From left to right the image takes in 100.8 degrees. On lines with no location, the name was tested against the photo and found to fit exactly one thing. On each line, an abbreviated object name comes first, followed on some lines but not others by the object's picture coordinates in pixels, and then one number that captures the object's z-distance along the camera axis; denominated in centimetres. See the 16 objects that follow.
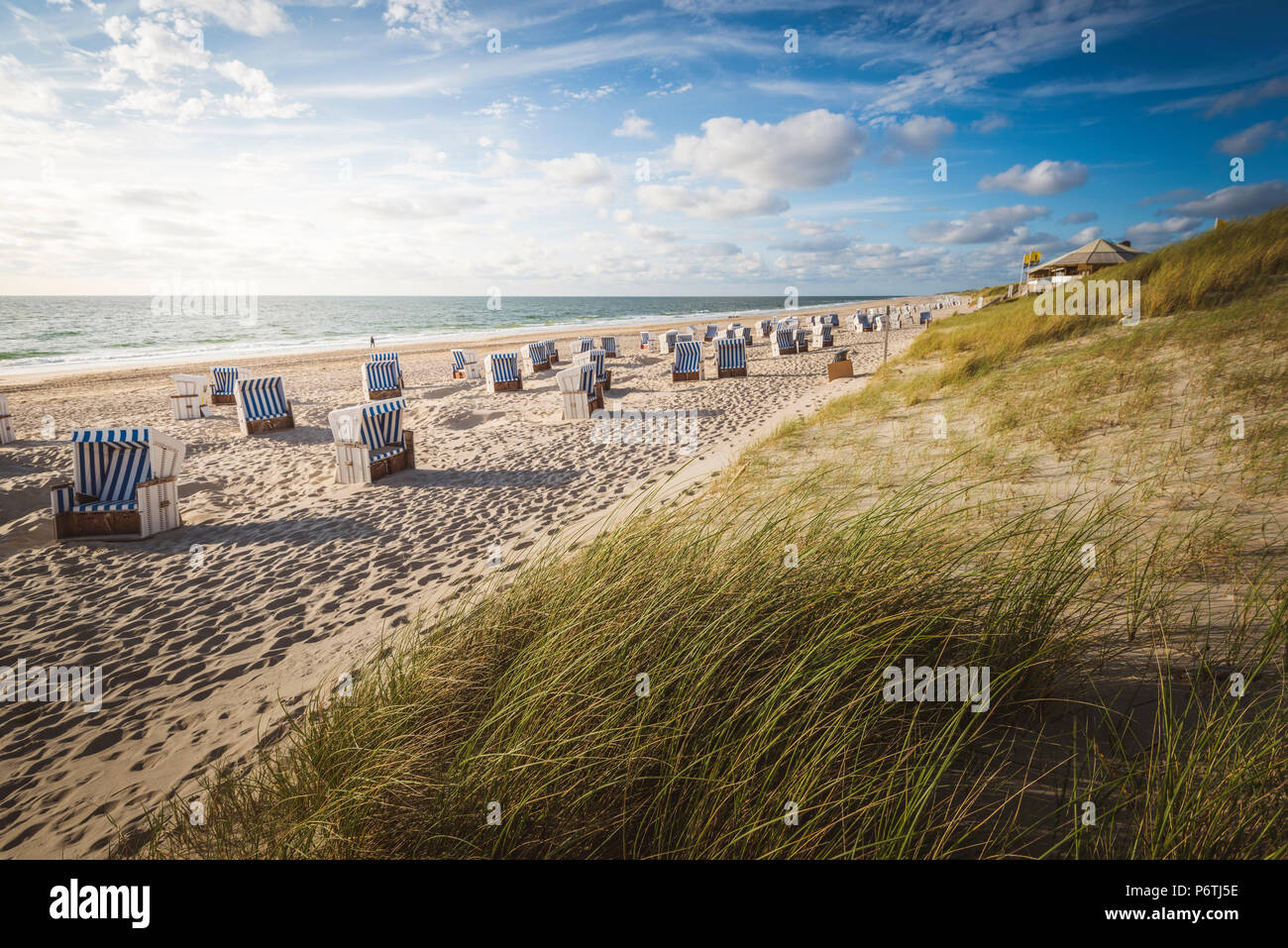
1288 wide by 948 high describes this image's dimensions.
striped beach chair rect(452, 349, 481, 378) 1775
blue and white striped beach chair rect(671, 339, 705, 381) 1492
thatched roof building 2019
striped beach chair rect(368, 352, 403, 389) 1415
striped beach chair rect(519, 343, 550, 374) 1852
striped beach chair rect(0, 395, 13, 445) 1004
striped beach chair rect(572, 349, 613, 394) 1371
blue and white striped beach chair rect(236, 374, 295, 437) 1097
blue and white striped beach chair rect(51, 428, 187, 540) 592
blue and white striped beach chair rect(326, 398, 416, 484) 742
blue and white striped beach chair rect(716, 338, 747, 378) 1532
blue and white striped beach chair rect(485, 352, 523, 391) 1434
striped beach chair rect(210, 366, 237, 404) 1428
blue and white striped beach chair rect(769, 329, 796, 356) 1970
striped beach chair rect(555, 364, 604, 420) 1095
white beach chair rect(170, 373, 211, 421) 1239
